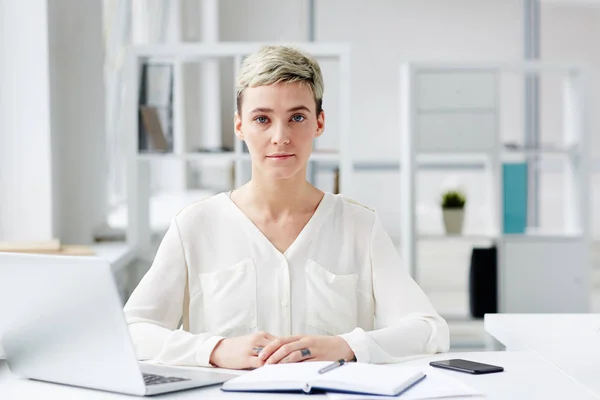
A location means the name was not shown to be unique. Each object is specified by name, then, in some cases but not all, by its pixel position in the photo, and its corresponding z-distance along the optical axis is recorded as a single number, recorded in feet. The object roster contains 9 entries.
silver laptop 6.29
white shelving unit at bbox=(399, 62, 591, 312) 16.08
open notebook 6.35
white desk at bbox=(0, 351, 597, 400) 6.46
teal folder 16.01
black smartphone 6.85
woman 7.63
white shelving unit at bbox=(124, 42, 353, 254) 13.68
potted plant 16.55
